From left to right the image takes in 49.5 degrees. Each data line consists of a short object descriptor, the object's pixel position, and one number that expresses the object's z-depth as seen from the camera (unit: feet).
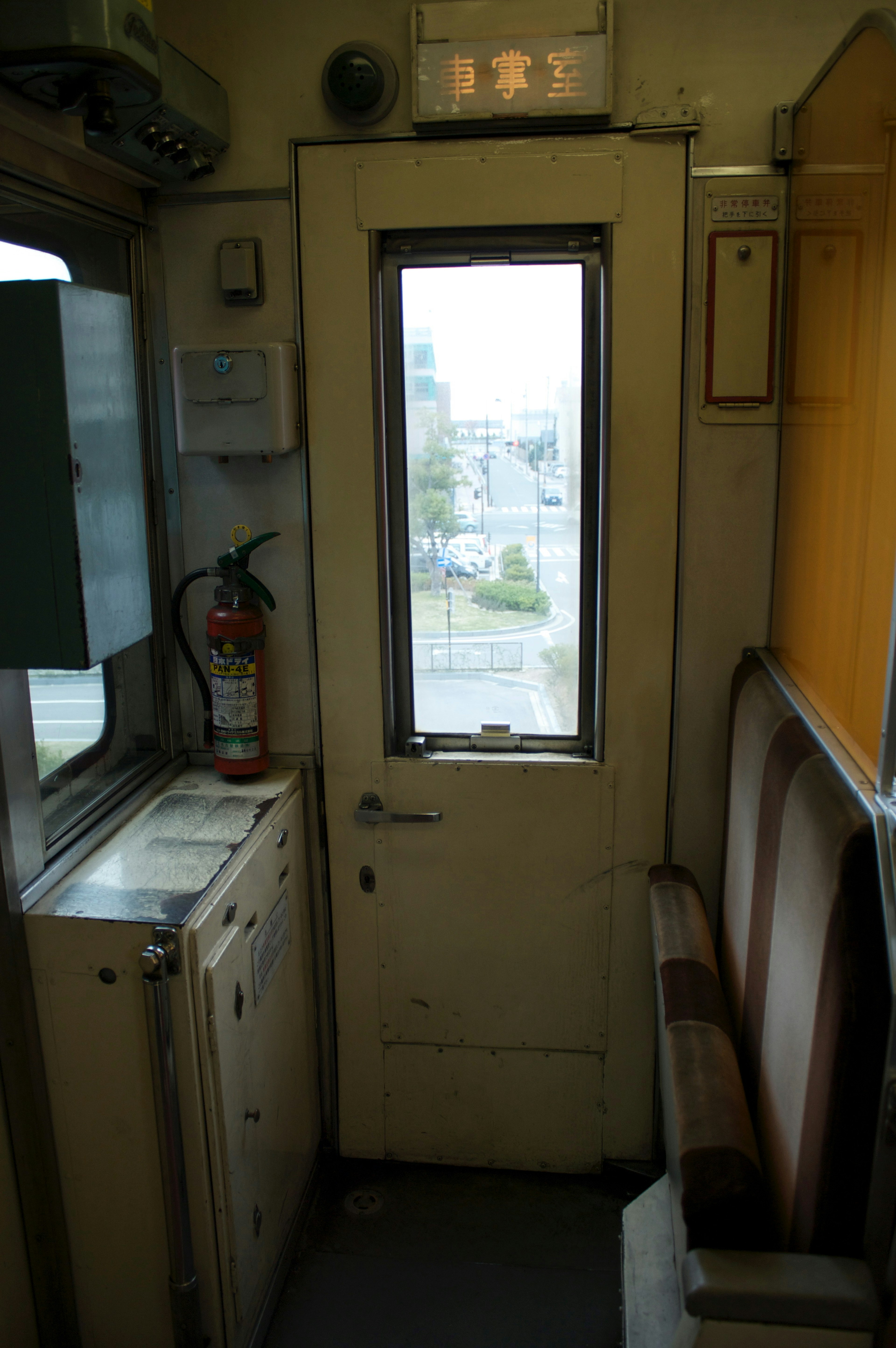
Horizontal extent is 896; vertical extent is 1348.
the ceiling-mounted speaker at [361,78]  7.86
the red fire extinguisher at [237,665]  8.63
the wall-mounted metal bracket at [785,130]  7.78
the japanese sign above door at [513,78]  7.75
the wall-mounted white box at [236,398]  8.23
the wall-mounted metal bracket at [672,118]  7.83
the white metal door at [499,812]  8.12
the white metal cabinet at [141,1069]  6.59
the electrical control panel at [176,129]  7.01
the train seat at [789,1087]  4.75
